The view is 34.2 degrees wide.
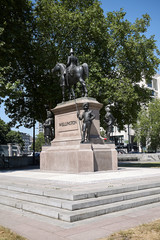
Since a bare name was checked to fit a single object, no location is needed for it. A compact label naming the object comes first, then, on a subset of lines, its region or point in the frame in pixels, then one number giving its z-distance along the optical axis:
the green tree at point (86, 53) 25.93
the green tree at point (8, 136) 84.69
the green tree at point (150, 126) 63.94
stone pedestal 13.84
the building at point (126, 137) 86.09
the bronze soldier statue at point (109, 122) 17.50
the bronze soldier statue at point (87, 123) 14.22
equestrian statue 16.20
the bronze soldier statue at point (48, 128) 17.91
